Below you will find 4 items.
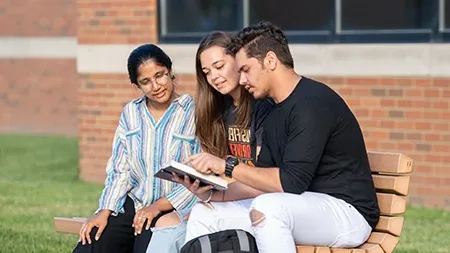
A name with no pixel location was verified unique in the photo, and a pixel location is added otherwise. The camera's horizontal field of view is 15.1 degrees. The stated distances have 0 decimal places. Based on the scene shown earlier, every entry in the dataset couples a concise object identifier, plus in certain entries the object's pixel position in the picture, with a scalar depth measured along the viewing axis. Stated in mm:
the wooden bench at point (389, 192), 8129
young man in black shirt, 7449
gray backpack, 7616
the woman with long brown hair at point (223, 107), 8556
